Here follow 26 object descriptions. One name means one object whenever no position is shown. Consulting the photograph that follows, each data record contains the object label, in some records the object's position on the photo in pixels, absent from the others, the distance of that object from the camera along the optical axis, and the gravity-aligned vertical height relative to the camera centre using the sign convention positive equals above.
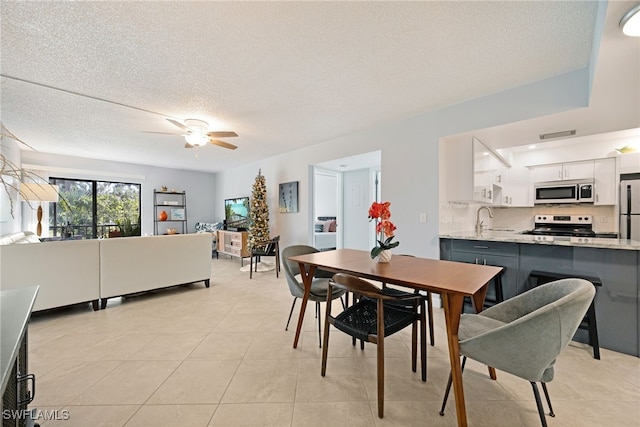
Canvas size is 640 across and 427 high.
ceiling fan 3.39 +1.07
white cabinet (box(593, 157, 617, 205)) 3.86 +0.47
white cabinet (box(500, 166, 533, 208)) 4.55 +0.44
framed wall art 5.29 +0.36
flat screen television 6.61 +0.01
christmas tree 5.51 -0.01
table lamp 4.19 +0.36
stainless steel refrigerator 3.57 +0.05
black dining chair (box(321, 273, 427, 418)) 1.50 -0.72
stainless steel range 4.14 -0.22
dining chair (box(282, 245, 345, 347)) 2.29 -0.67
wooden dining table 1.36 -0.40
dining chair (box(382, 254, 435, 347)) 2.11 -0.81
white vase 2.05 -0.34
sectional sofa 2.67 -0.62
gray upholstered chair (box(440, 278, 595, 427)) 1.19 -0.61
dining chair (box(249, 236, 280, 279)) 4.88 -0.68
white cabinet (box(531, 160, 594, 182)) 4.06 +0.69
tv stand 5.93 -0.72
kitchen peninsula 2.12 -0.50
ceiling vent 2.87 +0.90
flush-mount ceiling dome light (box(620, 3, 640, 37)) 1.24 +0.95
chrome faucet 3.54 -0.21
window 5.83 +0.16
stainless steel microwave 4.02 +0.33
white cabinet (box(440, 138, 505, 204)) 3.11 +0.54
